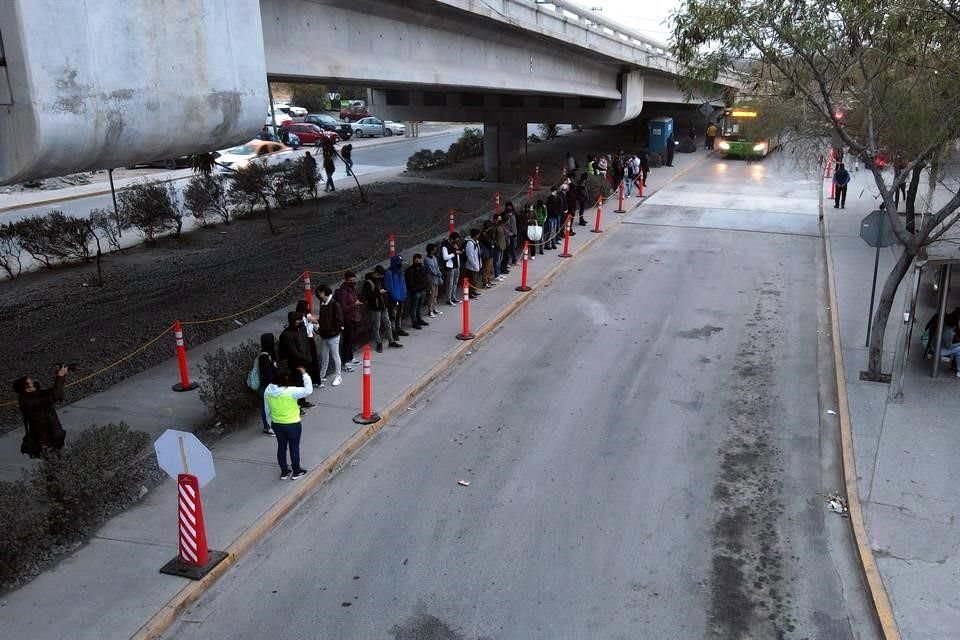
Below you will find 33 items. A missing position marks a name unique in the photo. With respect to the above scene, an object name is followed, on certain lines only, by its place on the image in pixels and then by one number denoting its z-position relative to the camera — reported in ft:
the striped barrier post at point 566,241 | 64.59
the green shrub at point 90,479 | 23.73
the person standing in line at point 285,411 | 26.76
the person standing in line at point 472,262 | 51.13
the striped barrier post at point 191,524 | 21.90
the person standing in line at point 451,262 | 49.14
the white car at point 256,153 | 119.03
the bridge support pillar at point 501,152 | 111.45
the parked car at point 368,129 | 189.57
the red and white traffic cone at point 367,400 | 32.40
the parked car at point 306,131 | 160.35
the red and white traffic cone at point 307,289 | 46.26
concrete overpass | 22.91
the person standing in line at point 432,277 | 46.93
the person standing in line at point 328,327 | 36.17
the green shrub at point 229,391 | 31.94
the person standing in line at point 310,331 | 33.02
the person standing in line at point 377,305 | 40.83
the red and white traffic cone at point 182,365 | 35.47
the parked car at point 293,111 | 205.77
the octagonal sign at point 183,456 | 21.48
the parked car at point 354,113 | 221.46
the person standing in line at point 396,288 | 42.45
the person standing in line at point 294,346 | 32.30
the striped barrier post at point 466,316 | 44.04
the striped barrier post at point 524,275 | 54.95
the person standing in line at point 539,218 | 65.16
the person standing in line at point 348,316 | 38.14
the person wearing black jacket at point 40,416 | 25.73
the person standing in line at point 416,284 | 44.19
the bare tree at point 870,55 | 36.04
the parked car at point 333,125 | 178.93
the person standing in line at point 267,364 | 30.42
